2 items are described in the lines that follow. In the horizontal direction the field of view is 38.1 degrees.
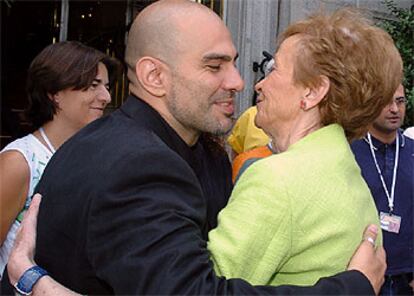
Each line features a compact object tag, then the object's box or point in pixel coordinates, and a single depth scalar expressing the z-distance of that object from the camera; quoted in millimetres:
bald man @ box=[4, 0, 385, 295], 1340
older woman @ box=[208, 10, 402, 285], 1479
